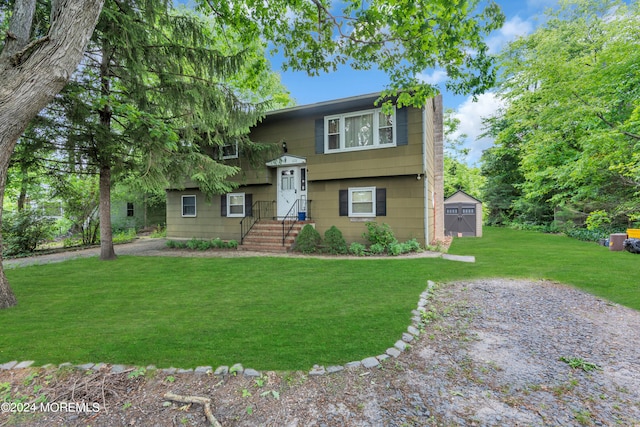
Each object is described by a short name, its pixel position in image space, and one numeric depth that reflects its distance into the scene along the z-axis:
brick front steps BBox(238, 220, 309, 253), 10.19
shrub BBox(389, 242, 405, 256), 8.88
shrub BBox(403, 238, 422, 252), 9.23
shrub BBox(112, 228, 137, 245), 14.33
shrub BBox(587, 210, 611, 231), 11.79
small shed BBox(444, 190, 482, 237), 15.19
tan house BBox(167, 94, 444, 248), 9.52
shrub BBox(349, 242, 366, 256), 9.20
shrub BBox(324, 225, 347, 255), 9.45
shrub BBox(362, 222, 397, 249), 9.35
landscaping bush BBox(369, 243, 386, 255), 9.10
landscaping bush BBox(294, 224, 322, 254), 9.64
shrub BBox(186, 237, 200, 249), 11.36
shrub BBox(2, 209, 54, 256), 10.76
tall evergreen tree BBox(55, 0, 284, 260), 6.55
